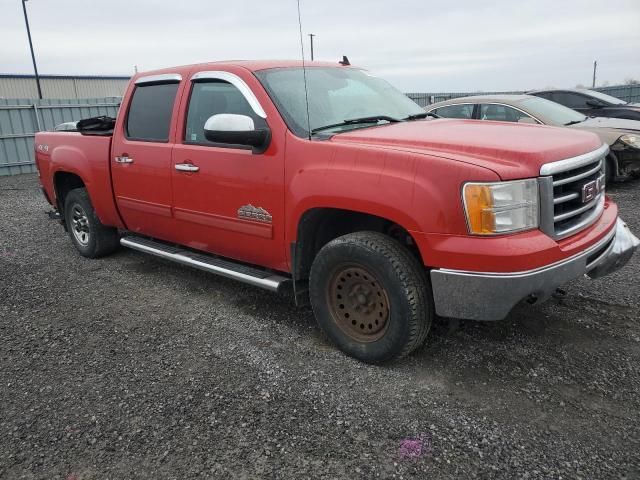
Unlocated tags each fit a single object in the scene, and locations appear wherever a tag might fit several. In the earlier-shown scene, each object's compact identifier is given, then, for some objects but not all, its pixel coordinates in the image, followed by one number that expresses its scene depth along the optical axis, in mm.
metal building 28344
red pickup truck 2705
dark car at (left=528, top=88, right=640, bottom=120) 10195
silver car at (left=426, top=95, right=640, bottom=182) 7797
